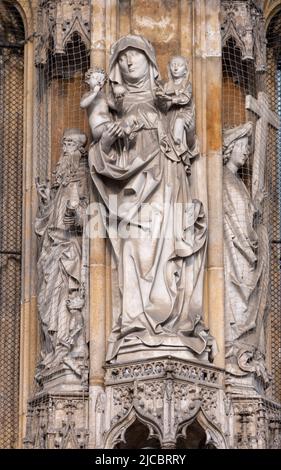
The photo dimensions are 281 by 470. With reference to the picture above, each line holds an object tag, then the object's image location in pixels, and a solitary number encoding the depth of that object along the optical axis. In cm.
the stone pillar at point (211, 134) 3108
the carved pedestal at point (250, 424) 3069
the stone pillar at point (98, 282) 3067
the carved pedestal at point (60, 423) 3052
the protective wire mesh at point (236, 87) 3197
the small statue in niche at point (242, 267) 3117
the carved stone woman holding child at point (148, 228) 3053
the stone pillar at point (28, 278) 3155
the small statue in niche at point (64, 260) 3097
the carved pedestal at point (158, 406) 3023
